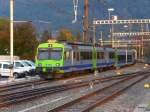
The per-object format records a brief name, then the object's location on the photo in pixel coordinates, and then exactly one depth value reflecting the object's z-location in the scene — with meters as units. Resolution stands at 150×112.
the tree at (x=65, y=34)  120.81
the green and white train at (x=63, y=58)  46.16
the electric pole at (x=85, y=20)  65.06
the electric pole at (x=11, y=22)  49.17
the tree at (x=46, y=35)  104.75
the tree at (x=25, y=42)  85.06
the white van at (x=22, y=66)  53.05
